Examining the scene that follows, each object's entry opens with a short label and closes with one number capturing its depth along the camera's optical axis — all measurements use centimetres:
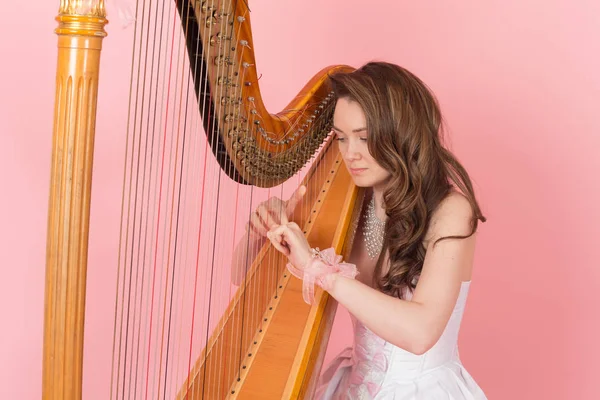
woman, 238
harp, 110
